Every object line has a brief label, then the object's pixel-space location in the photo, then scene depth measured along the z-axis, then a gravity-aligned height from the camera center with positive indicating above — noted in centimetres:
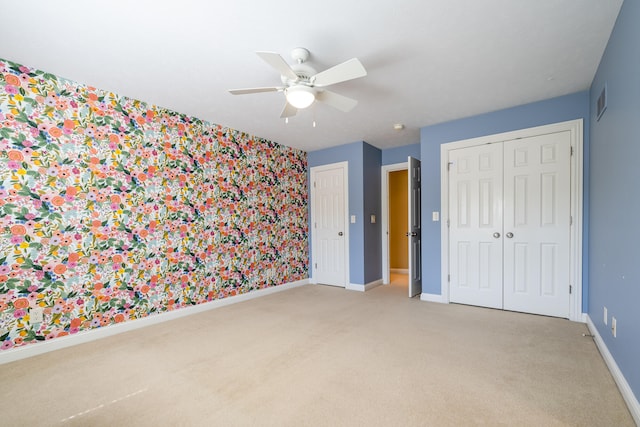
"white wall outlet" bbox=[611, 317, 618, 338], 205 -87
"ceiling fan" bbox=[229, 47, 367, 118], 200 +96
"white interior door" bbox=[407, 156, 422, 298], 425 -39
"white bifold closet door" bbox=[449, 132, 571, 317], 326 -23
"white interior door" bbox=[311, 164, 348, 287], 507 -29
